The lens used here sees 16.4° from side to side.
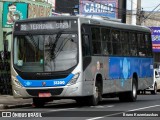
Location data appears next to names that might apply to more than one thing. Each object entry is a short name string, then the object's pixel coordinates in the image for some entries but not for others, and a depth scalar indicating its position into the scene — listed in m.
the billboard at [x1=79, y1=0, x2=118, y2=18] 60.94
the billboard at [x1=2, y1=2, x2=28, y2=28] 32.69
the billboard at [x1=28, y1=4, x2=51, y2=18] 34.38
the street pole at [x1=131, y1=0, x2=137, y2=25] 54.97
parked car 39.22
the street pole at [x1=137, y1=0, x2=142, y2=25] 50.69
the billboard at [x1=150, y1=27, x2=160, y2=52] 65.54
